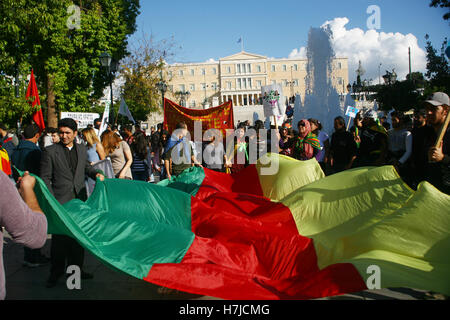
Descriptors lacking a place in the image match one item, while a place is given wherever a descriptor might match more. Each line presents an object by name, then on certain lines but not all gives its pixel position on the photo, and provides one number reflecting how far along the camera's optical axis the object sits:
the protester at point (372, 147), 7.89
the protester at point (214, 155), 9.18
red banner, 11.30
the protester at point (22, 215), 2.03
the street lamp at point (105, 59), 15.80
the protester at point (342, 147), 7.89
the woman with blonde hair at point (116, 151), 7.16
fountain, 21.31
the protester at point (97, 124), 14.15
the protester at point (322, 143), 8.32
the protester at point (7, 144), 6.88
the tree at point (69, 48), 14.80
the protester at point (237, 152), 9.72
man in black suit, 4.57
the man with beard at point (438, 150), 3.98
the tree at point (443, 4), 18.86
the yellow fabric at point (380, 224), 3.22
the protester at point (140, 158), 8.70
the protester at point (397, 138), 7.62
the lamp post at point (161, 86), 19.62
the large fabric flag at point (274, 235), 3.26
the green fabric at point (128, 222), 3.36
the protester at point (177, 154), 7.95
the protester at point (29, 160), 5.13
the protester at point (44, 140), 9.84
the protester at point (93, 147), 6.45
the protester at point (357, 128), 9.48
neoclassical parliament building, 118.94
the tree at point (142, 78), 29.58
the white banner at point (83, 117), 16.85
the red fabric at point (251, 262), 3.24
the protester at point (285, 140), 8.55
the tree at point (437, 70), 29.12
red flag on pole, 10.35
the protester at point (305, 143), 7.90
